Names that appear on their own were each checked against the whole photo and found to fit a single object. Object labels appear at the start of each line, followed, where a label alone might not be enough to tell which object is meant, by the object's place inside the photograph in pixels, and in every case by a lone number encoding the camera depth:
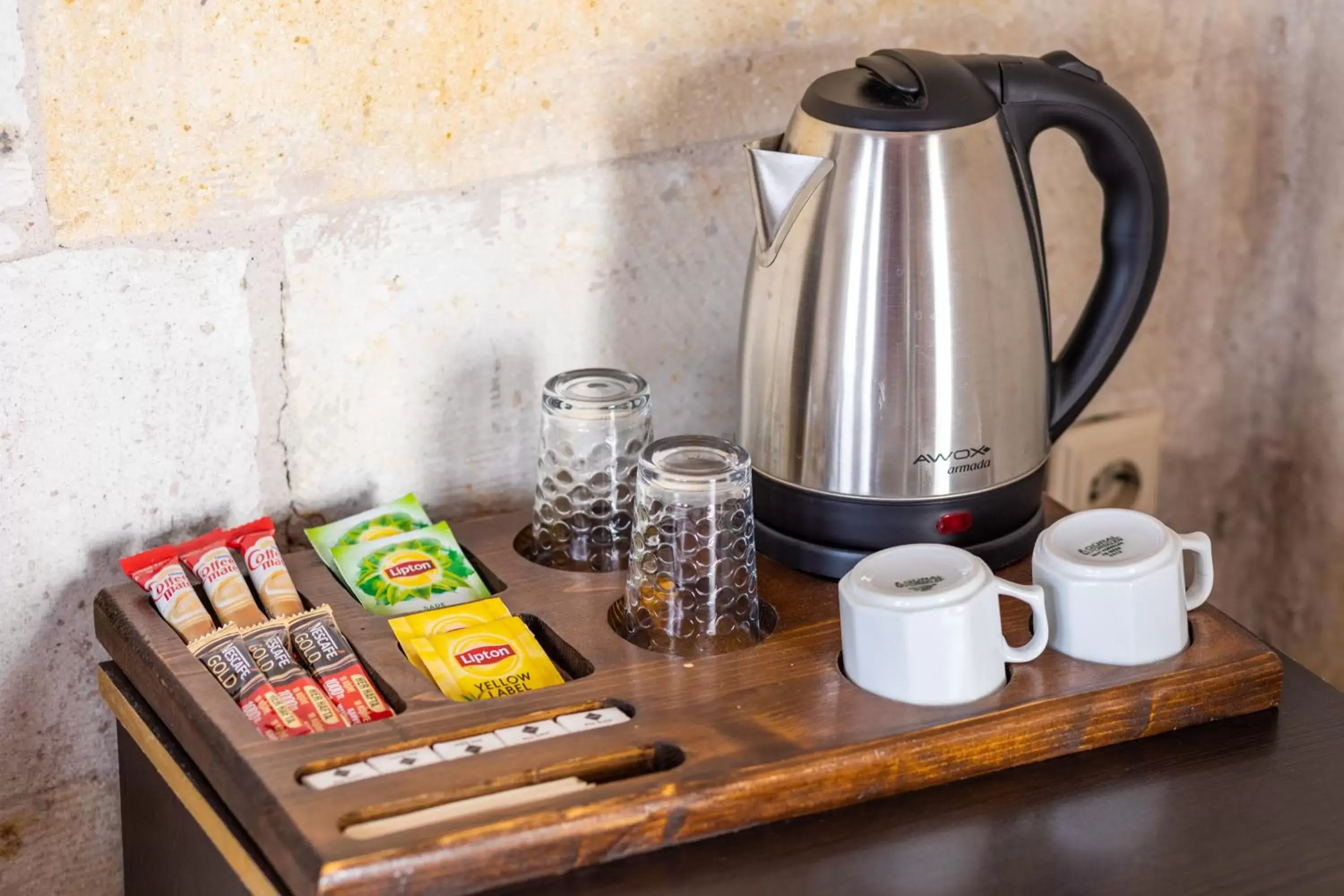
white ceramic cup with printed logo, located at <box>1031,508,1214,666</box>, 1.63
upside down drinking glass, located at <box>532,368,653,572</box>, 1.72
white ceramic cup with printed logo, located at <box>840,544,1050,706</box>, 1.59
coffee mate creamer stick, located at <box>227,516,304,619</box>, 1.68
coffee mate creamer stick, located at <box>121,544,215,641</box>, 1.66
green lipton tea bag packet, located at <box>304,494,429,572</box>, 1.73
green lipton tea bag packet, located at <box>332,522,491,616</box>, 1.70
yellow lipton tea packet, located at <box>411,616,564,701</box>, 1.63
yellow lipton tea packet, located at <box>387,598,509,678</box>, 1.66
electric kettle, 1.65
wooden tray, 1.53
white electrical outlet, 2.00
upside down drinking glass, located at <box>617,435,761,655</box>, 1.64
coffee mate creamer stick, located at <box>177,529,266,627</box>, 1.67
